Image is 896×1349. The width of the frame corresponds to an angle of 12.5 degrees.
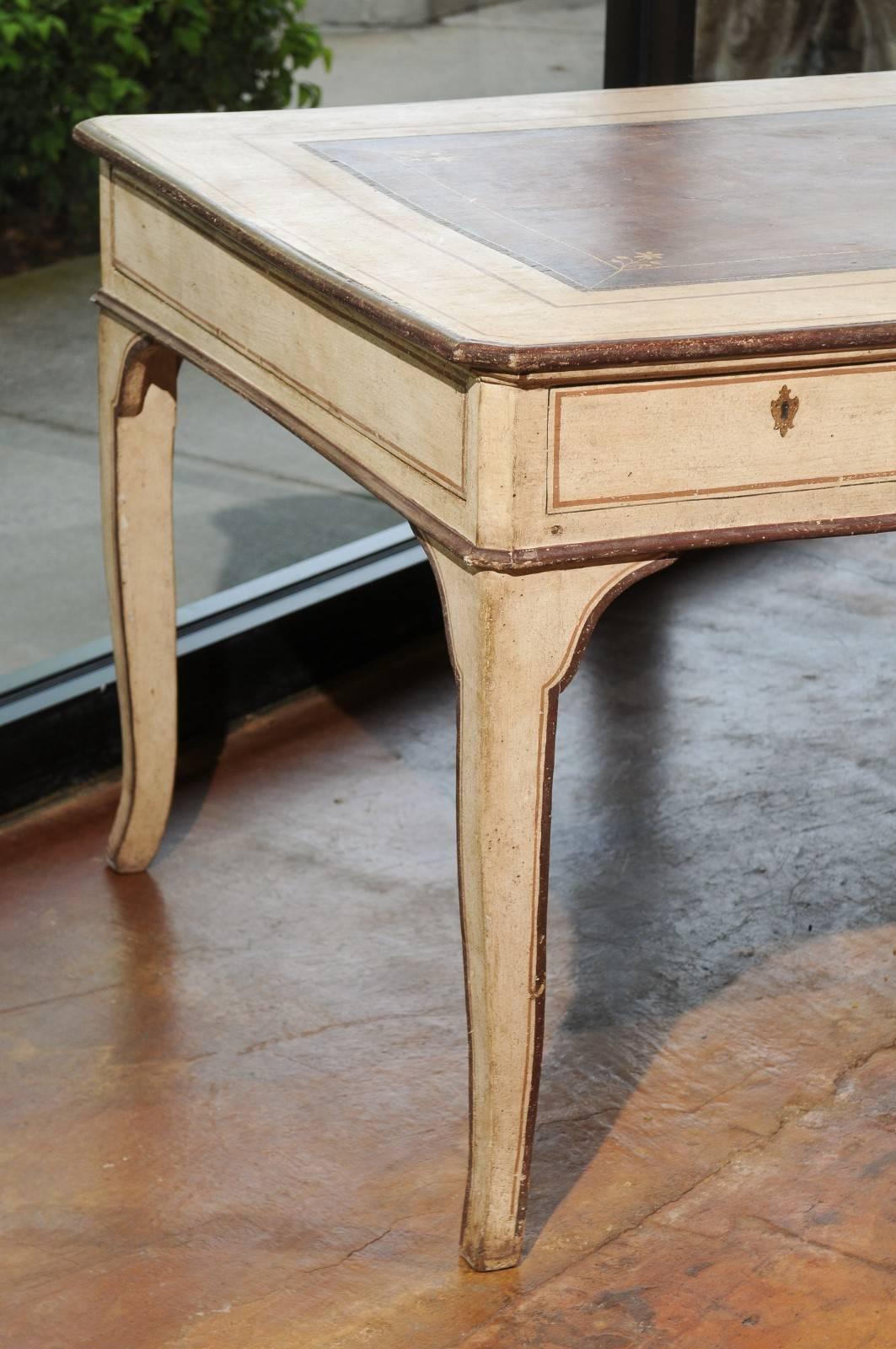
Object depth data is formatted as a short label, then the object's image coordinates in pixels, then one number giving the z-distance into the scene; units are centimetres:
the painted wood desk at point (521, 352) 290
